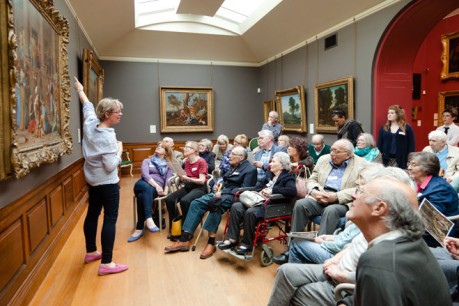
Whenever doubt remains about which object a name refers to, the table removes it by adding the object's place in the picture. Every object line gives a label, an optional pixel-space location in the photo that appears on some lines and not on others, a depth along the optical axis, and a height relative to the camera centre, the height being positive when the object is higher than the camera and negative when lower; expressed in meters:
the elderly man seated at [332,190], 3.16 -0.61
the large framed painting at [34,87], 2.27 +0.49
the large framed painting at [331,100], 5.92 +0.69
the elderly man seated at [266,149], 4.73 -0.22
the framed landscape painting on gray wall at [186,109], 9.59 +0.81
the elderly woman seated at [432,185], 2.65 -0.44
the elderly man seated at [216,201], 3.86 -0.84
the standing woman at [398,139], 4.84 -0.08
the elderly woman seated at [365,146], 4.59 -0.18
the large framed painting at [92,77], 5.55 +1.20
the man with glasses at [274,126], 6.83 +0.20
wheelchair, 3.46 -0.92
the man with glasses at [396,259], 1.17 -0.49
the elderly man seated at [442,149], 4.05 -0.20
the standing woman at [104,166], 3.02 -0.29
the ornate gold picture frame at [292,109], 7.63 +0.67
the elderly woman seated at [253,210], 3.46 -0.85
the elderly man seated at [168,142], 4.79 -0.10
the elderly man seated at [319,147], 5.42 -0.22
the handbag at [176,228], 4.27 -1.25
